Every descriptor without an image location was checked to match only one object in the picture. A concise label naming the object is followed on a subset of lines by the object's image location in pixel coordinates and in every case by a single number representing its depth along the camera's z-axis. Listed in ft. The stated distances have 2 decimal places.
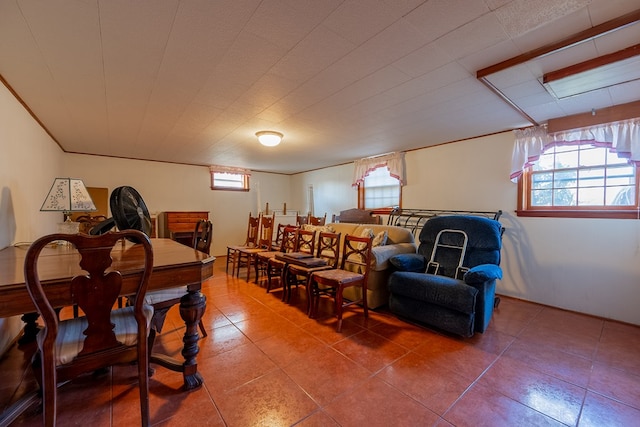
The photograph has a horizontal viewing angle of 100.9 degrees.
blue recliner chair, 7.37
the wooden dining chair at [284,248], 11.95
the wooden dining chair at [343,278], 8.08
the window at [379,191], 16.04
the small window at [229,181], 20.22
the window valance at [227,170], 19.77
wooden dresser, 16.90
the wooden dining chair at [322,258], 9.34
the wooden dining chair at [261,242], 13.47
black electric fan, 5.97
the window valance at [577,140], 8.29
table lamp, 6.99
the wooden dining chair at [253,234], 15.10
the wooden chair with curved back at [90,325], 3.38
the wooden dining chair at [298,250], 10.43
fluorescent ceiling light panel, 5.68
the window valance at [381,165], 14.92
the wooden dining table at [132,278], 3.59
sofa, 9.49
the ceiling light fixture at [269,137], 11.27
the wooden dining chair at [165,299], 6.20
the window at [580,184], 8.93
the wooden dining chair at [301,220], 19.12
